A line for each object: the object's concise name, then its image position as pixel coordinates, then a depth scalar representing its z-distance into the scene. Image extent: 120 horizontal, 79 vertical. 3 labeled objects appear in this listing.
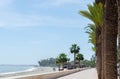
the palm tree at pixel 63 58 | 80.80
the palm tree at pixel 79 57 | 86.19
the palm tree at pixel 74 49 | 78.41
